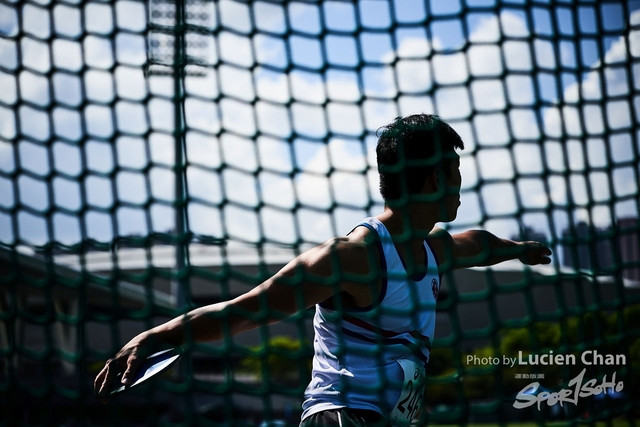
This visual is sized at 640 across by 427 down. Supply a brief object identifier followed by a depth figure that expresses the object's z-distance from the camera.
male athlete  5.09
